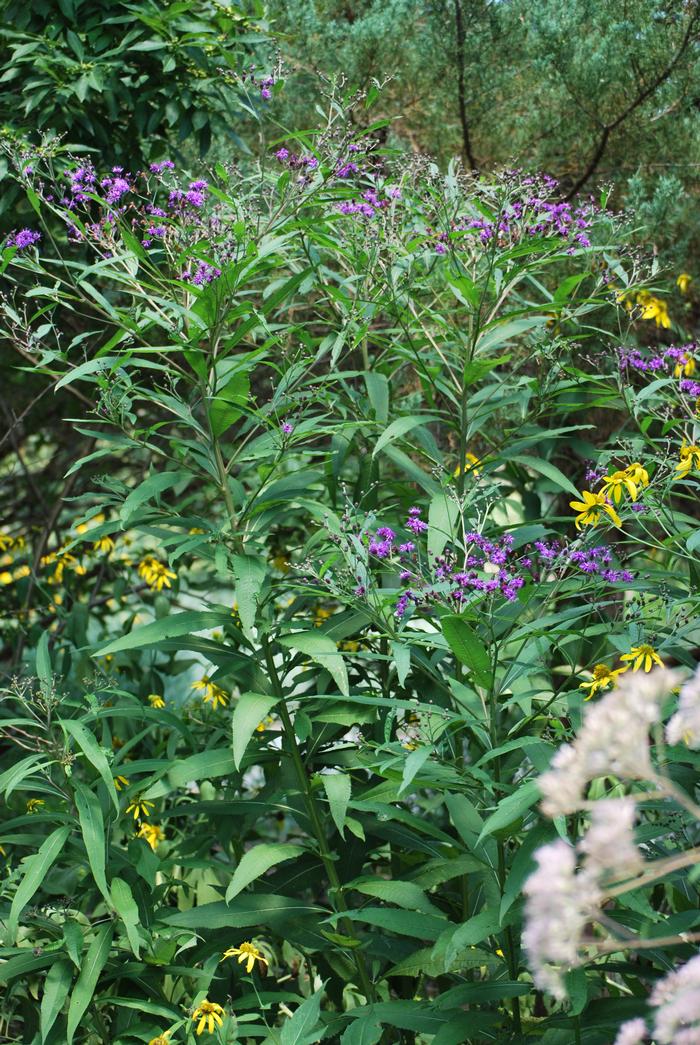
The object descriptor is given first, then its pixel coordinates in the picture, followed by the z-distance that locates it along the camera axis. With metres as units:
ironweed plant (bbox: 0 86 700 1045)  2.03
